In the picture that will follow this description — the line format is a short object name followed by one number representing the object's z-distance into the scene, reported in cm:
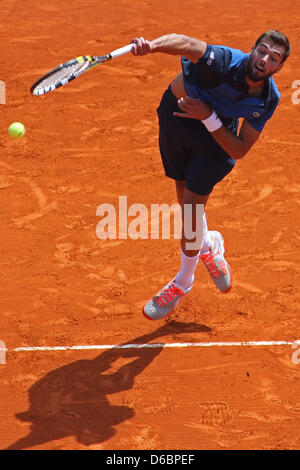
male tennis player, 1096
